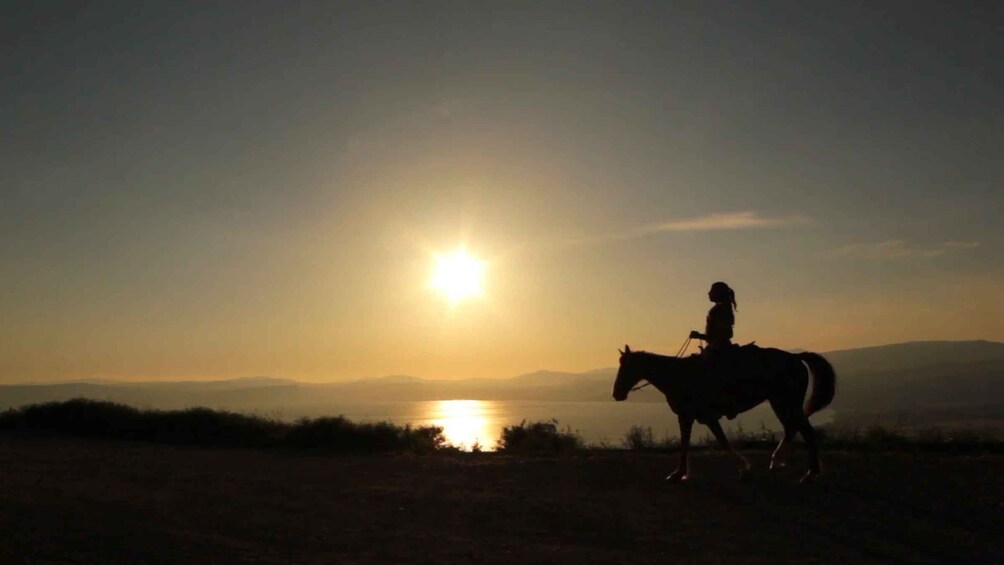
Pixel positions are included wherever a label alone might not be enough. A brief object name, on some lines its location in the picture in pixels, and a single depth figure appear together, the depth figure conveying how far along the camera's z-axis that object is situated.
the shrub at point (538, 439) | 17.92
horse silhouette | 11.39
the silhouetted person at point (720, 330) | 11.55
